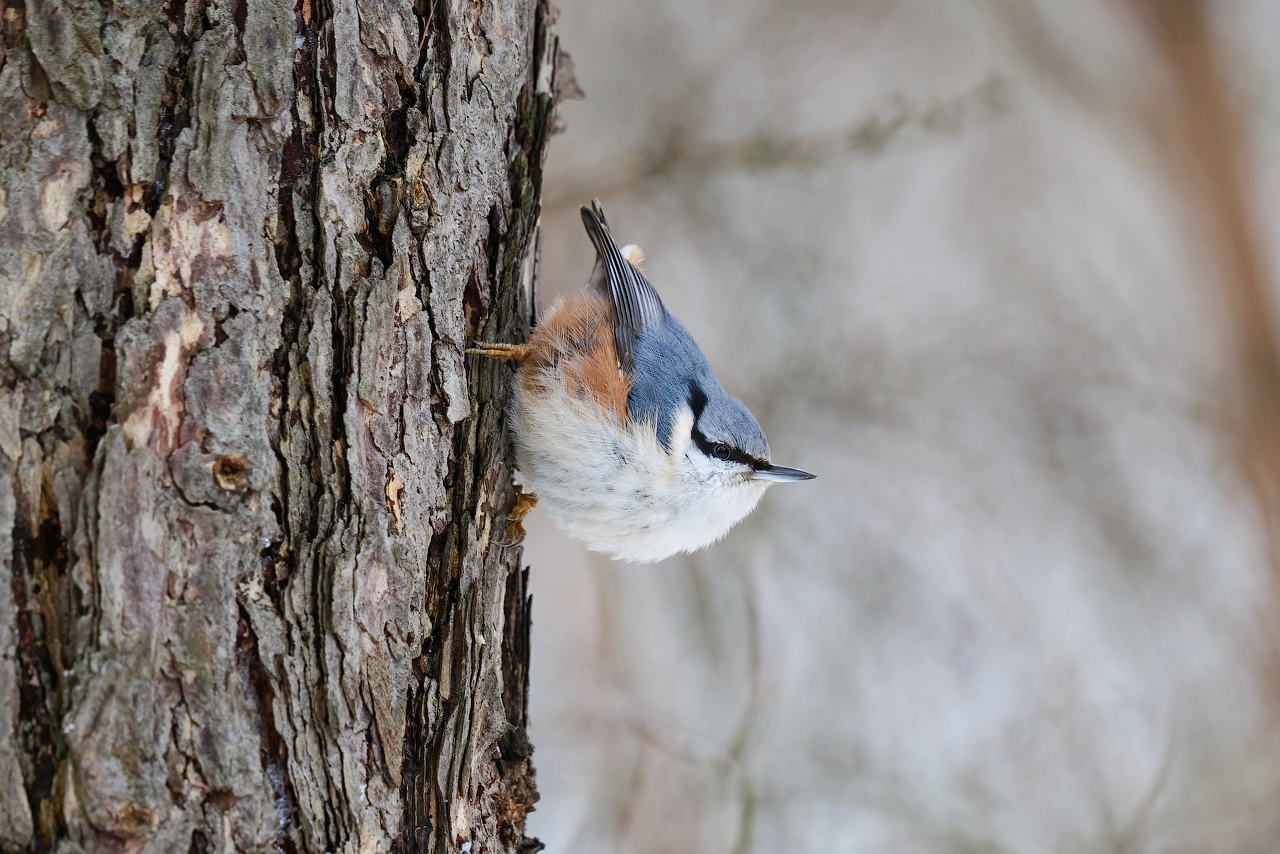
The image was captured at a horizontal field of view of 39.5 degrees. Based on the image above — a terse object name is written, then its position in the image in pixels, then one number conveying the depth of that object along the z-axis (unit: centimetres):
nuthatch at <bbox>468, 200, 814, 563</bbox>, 417
